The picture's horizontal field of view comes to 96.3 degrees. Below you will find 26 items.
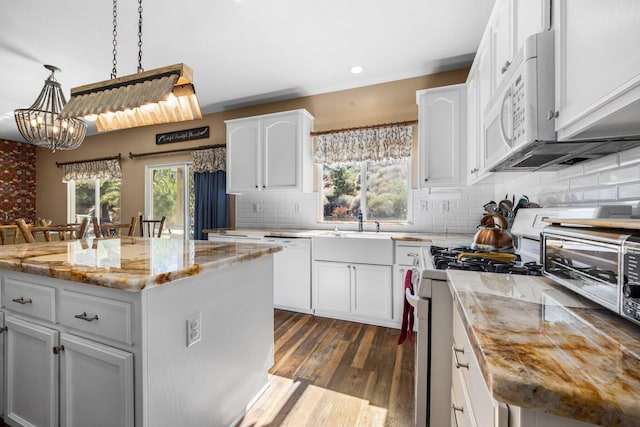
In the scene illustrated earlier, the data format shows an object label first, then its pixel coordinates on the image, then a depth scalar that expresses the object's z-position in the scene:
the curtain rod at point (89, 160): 5.09
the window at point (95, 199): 5.30
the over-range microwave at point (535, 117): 1.05
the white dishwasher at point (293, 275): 3.01
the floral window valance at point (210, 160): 4.11
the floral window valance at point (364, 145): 3.18
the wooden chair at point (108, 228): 2.74
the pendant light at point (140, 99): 1.47
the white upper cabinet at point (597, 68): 0.68
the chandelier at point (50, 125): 2.61
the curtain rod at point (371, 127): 3.15
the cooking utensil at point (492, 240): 1.54
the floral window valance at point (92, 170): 5.11
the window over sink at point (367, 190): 3.33
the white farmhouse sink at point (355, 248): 2.68
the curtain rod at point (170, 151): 4.19
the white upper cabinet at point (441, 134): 2.63
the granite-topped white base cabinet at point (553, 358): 0.39
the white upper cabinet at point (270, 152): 3.37
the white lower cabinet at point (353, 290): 2.68
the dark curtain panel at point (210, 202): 4.11
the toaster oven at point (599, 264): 0.58
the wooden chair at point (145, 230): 4.52
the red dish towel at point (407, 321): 1.60
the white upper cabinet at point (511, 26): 1.11
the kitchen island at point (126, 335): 1.00
